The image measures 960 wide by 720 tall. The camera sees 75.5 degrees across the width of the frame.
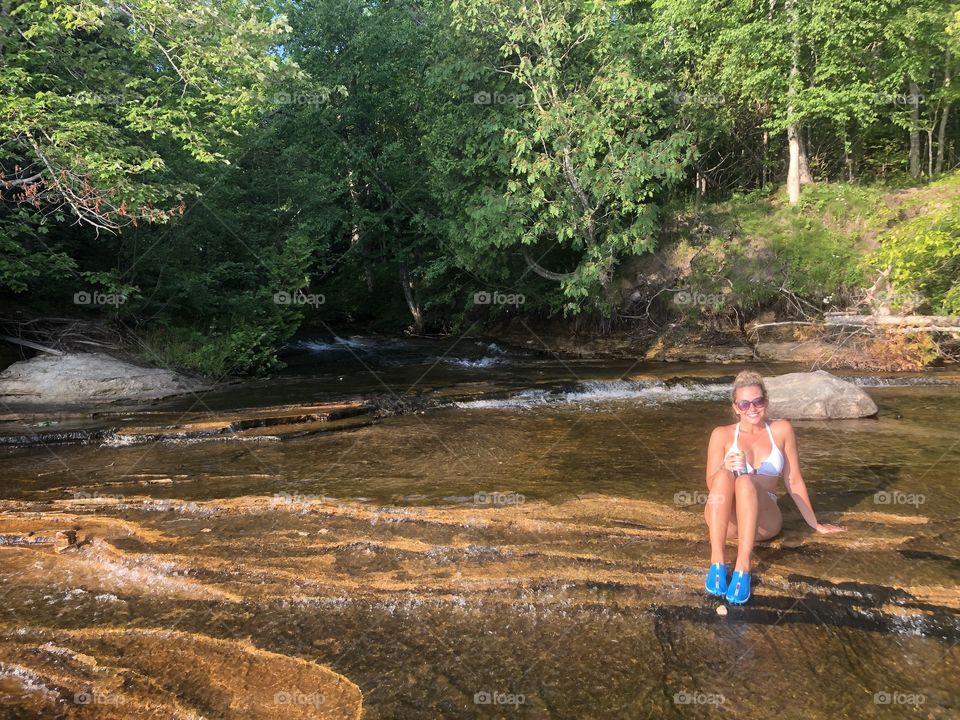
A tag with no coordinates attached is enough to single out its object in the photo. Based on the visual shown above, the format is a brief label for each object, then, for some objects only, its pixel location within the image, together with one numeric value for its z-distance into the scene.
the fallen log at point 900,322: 12.41
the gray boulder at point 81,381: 11.13
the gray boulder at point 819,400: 8.60
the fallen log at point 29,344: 12.41
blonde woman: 3.68
